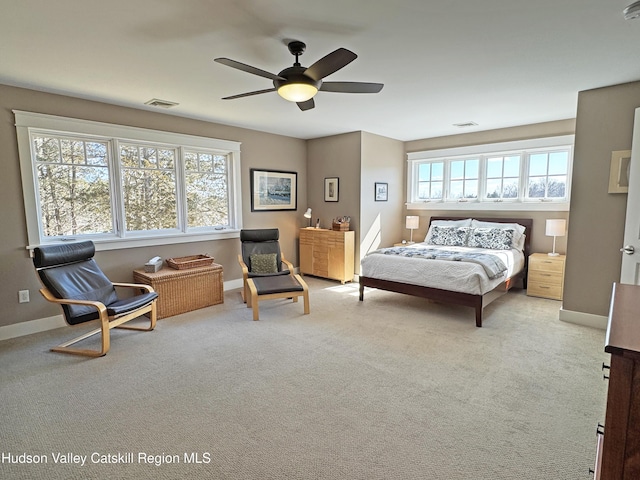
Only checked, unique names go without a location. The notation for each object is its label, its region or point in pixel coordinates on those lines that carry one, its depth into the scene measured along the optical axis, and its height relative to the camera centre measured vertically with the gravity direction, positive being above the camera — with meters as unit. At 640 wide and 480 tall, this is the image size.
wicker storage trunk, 4.05 -1.05
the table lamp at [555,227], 4.73 -0.36
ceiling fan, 2.12 +0.88
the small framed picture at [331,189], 5.98 +0.24
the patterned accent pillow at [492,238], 4.96 -0.54
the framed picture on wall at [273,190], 5.62 +0.22
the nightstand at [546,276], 4.68 -1.04
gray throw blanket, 3.89 -0.68
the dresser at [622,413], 0.98 -0.62
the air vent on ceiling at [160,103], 3.87 +1.17
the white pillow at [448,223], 5.68 -0.37
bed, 3.76 -0.86
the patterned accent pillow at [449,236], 5.36 -0.55
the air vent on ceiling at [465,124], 5.04 +1.16
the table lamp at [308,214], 6.07 -0.20
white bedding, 3.75 -0.84
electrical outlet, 3.54 -0.96
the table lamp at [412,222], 6.19 -0.36
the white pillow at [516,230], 5.07 -0.43
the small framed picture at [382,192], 5.99 +0.18
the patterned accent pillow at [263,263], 4.81 -0.85
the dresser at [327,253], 5.63 -0.87
